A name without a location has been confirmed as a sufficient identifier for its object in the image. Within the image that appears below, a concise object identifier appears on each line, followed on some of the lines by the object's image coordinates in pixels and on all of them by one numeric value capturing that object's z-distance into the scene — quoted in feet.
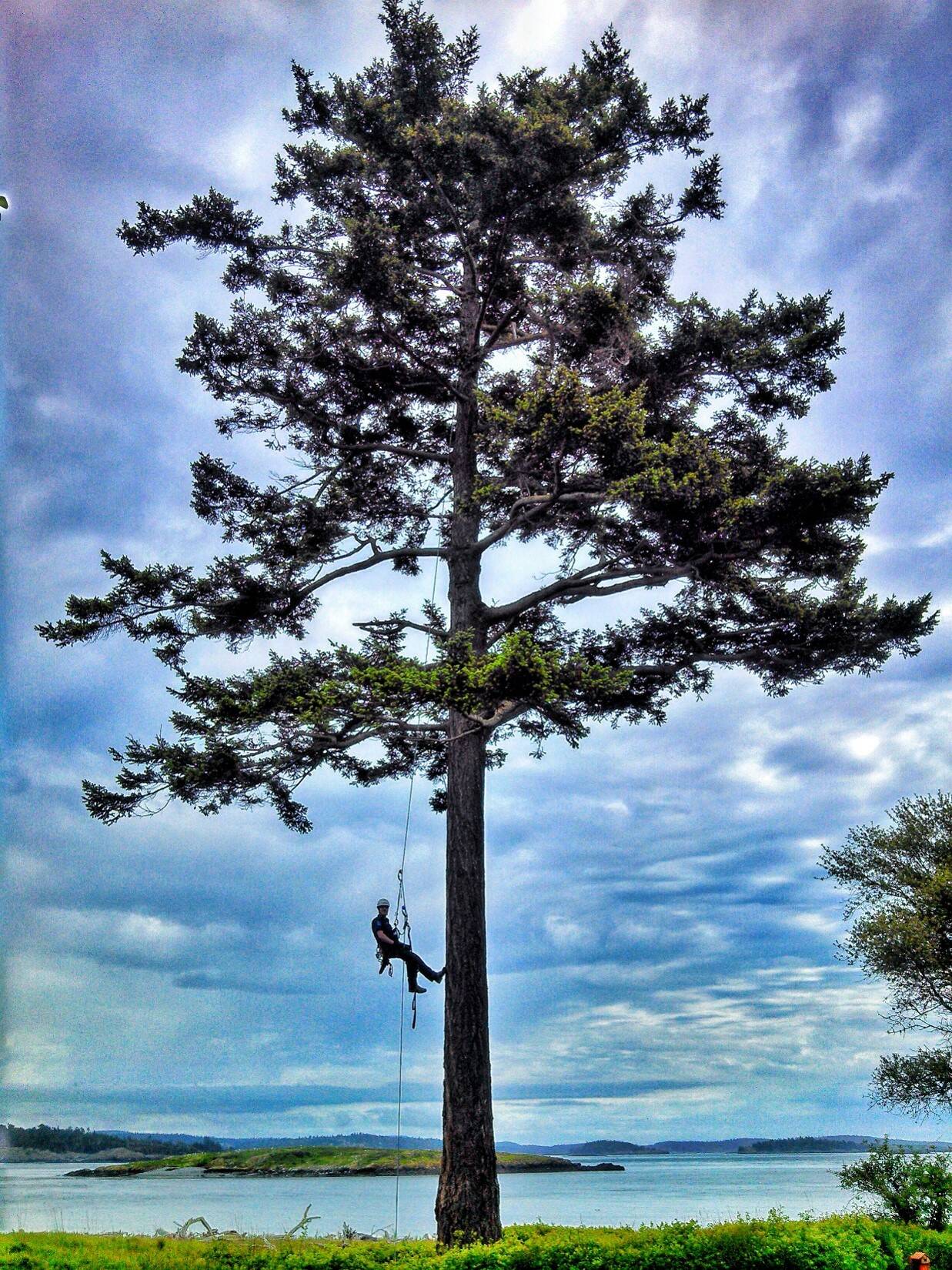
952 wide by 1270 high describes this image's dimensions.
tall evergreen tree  36.78
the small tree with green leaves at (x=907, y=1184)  41.55
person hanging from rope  36.35
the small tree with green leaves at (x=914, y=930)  48.29
